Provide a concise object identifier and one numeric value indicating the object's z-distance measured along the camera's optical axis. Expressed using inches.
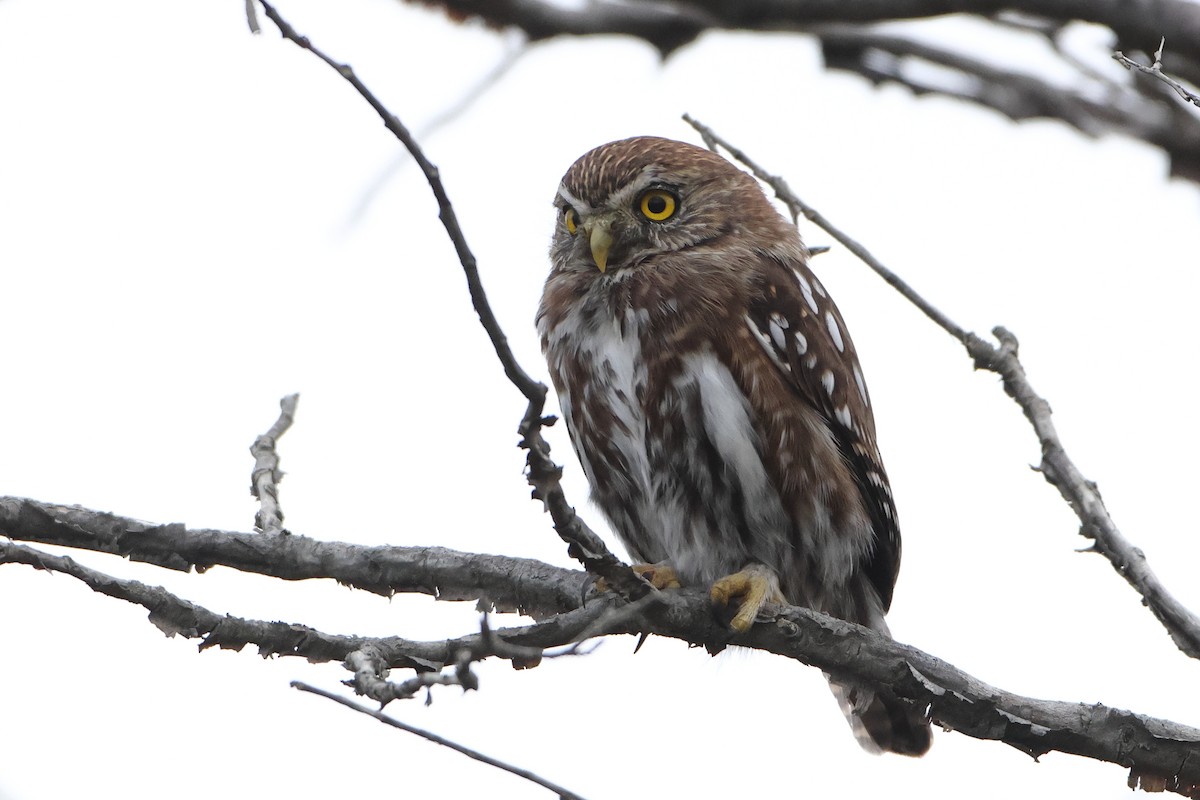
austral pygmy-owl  352.8
